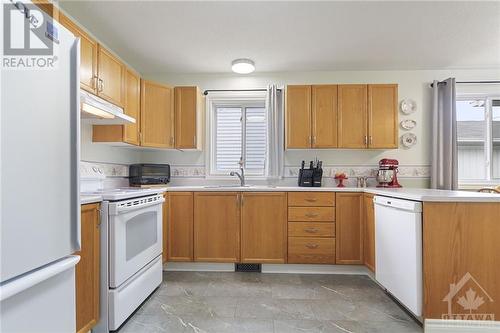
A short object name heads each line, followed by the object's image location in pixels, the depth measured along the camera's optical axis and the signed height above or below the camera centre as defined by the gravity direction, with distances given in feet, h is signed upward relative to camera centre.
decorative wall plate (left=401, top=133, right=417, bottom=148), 11.47 +1.12
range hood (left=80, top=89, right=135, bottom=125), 5.91 +1.35
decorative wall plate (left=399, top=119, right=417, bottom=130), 11.48 +1.80
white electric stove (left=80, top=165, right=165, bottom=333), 5.79 -2.03
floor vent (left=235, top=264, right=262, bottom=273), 9.85 -3.74
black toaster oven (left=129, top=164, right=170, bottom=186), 10.20 -0.31
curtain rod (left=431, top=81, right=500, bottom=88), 11.41 +3.57
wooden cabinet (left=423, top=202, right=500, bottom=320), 5.71 -1.99
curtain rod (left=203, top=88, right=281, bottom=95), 11.77 +3.36
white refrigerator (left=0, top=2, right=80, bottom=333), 2.50 -0.23
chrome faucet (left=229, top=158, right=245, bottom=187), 11.07 -0.33
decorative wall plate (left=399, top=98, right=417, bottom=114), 11.48 +2.57
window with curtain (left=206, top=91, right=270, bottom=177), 12.04 +1.36
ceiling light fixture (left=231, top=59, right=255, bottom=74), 10.36 +3.92
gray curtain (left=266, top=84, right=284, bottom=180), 11.26 +1.31
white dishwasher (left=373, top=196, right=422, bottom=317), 5.87 -2.04
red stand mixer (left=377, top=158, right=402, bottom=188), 10.69 -0.31
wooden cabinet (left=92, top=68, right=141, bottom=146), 8.54 +1.29
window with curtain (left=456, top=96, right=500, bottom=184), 11.56 +1.22
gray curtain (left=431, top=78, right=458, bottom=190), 10.81 +1.06
